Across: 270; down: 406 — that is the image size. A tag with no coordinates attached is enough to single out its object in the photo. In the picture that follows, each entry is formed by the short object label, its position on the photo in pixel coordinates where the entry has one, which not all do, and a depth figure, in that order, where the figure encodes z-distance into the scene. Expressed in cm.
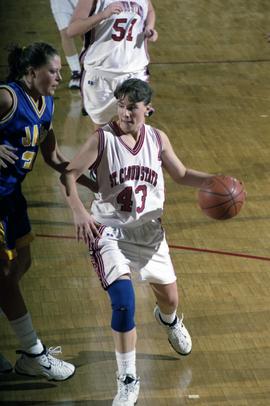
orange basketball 987
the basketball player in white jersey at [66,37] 1973
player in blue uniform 923
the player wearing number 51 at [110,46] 1396
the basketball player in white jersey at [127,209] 922
